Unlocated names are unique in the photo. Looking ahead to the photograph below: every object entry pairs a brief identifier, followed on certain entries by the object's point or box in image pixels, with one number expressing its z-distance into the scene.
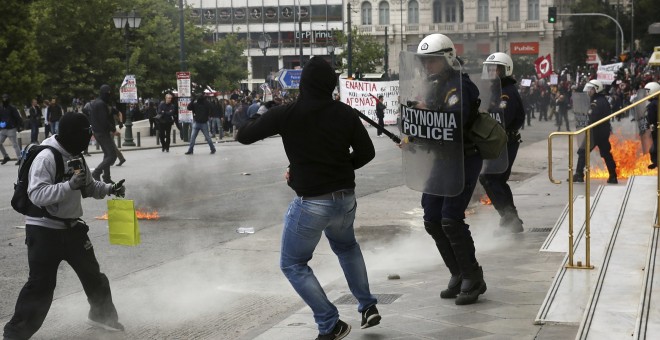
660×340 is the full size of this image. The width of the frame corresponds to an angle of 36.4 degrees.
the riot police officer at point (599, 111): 14.58
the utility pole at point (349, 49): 51.47
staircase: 5.99
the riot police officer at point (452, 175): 6.84
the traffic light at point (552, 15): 45.34
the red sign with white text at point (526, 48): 49.56
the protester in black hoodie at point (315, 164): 5.80
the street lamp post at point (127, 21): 34.61
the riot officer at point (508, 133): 10.55
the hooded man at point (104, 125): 18.12
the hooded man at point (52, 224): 6.23
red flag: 48.77
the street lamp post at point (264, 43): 55.97
